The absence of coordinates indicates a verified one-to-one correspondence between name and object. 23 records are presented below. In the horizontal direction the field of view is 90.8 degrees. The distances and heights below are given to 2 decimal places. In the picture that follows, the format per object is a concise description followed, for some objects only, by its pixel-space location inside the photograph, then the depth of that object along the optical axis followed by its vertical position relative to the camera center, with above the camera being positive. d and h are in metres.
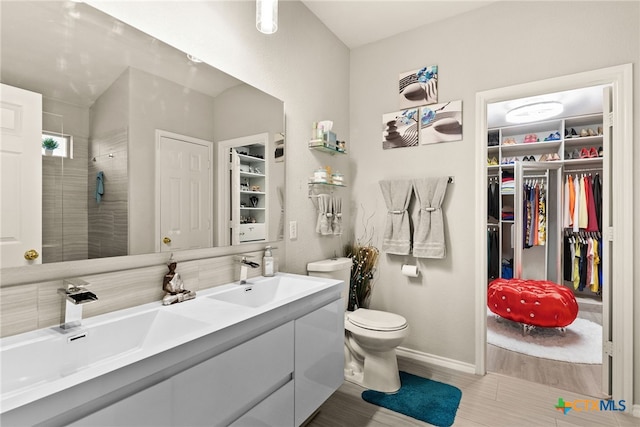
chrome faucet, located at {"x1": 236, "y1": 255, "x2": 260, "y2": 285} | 1.73 -0.30
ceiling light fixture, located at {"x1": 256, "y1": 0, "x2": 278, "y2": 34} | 1.61 +1.01
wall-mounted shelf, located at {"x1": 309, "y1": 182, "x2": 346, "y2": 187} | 2.41 +0.22
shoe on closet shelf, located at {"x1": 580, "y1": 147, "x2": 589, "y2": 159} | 4.11 +0.76
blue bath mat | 1.91 -1.24
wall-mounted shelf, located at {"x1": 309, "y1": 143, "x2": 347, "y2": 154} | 2.40 +0.49
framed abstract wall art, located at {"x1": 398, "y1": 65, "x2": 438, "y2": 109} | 2.61 +1.06
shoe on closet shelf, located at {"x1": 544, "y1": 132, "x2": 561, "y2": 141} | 4.34 +1.03
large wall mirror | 1.07 +0.32
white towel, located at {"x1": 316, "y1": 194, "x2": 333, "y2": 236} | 2.44 -0.04
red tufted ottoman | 2.96 -0.89
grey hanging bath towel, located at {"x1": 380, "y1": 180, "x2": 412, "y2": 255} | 2.67 -0.06
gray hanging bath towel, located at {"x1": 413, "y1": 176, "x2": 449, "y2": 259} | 2.51 -0.07
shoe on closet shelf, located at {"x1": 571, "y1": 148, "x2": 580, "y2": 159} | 4.23 +0.77
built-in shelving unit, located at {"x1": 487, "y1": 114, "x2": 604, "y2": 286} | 4.19 +0.91
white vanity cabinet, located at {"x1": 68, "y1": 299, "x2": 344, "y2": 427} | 0.85 -0.60
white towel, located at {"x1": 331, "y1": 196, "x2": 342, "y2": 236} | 2.57 -0.05
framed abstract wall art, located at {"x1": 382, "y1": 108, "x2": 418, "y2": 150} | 2.69 +0.72
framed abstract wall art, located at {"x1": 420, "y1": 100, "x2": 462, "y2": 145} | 2.50 +0.72
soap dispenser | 1.92 -0.32
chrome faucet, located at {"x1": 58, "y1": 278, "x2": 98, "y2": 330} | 0.99 -0.28
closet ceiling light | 3.62 +1.19
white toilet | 2.11 -0.89
